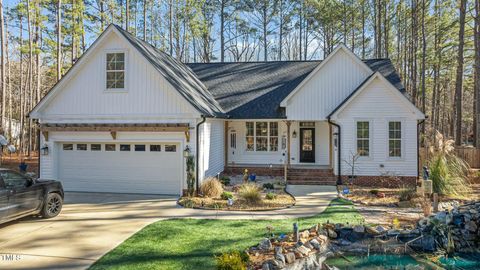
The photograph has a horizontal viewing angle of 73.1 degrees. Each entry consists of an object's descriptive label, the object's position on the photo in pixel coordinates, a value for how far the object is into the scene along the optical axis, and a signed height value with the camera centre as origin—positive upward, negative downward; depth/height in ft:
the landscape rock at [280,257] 19.65 -7.57
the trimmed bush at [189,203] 35.52 -7.76
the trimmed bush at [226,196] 37.88 -7.31
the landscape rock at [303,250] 21.52 -7.82
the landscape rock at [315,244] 23.03 -7.87
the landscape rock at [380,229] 26.13 -7.73
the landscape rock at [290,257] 20.11 -7.76
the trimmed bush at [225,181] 47.00 -6.87
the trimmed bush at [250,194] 36.14 -6.82
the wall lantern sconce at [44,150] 43.81 -2.21
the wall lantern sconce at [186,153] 39.83 -2.37
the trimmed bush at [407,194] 36.22 -6.81
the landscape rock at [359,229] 25.98 -7.66
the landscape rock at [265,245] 22.19 -7.69
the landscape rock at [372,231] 25.83 -7.78
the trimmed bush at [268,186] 45.16 -7.30
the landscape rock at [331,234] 25.58 -7.93
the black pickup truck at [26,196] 26.03 -5.50
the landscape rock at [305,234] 24.10 -7.58
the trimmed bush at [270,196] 38.09 -7.41
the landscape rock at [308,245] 22.56 -7.79
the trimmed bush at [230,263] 17.40 -7.02
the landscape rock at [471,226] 26.71 -7.63
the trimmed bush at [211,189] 39.65 -6.79
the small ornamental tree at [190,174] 39.65 -5.00
